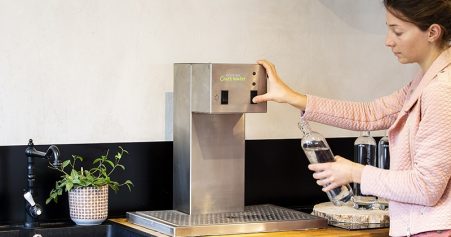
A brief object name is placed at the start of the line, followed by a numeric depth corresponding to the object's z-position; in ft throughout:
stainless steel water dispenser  8.97
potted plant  9.09
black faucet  8.89
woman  7.64
